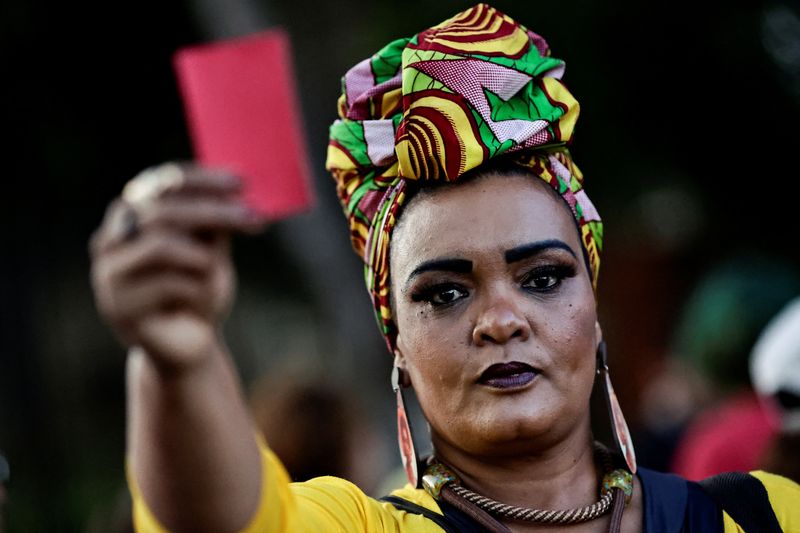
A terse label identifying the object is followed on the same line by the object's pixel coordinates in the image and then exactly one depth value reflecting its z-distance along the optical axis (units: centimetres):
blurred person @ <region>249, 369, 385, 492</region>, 902
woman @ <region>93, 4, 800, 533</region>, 496
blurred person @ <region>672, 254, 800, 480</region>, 984
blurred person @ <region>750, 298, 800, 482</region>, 717
